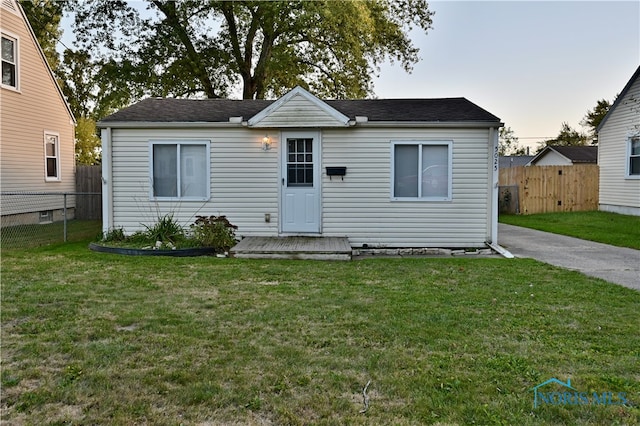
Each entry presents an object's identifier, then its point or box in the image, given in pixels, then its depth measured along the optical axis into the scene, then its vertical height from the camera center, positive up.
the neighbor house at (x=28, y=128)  12.02 +2.07
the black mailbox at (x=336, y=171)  8.94 +0.53
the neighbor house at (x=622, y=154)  14.80 +1.60
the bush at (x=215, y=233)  8.35 -0.73
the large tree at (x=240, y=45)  17.97 +6.61
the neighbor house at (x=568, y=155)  24.09 +2.55
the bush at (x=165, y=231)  8.59 -0.73
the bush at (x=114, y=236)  8.91 -0.85
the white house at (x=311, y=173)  8.84 +0.49
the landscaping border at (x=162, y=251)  7.88 -1.04
